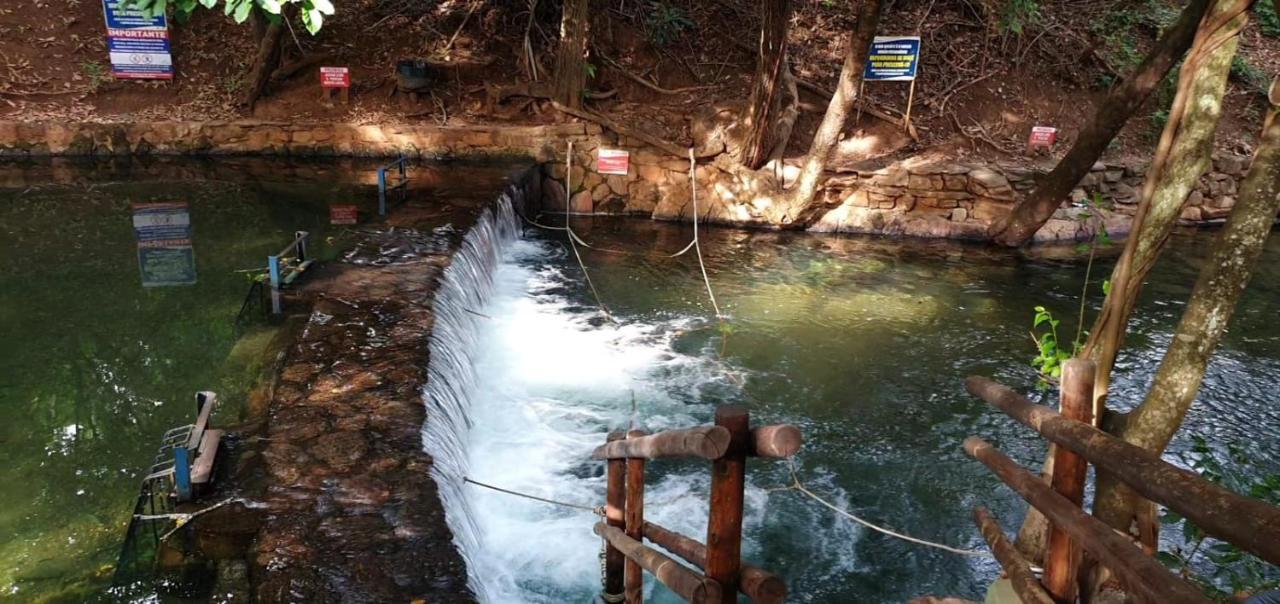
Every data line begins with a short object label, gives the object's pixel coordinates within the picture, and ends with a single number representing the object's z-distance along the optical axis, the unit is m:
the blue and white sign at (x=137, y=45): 13.06
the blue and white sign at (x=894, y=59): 11.60
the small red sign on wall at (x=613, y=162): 12.19
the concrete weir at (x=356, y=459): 3.56
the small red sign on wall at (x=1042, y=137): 11.72
